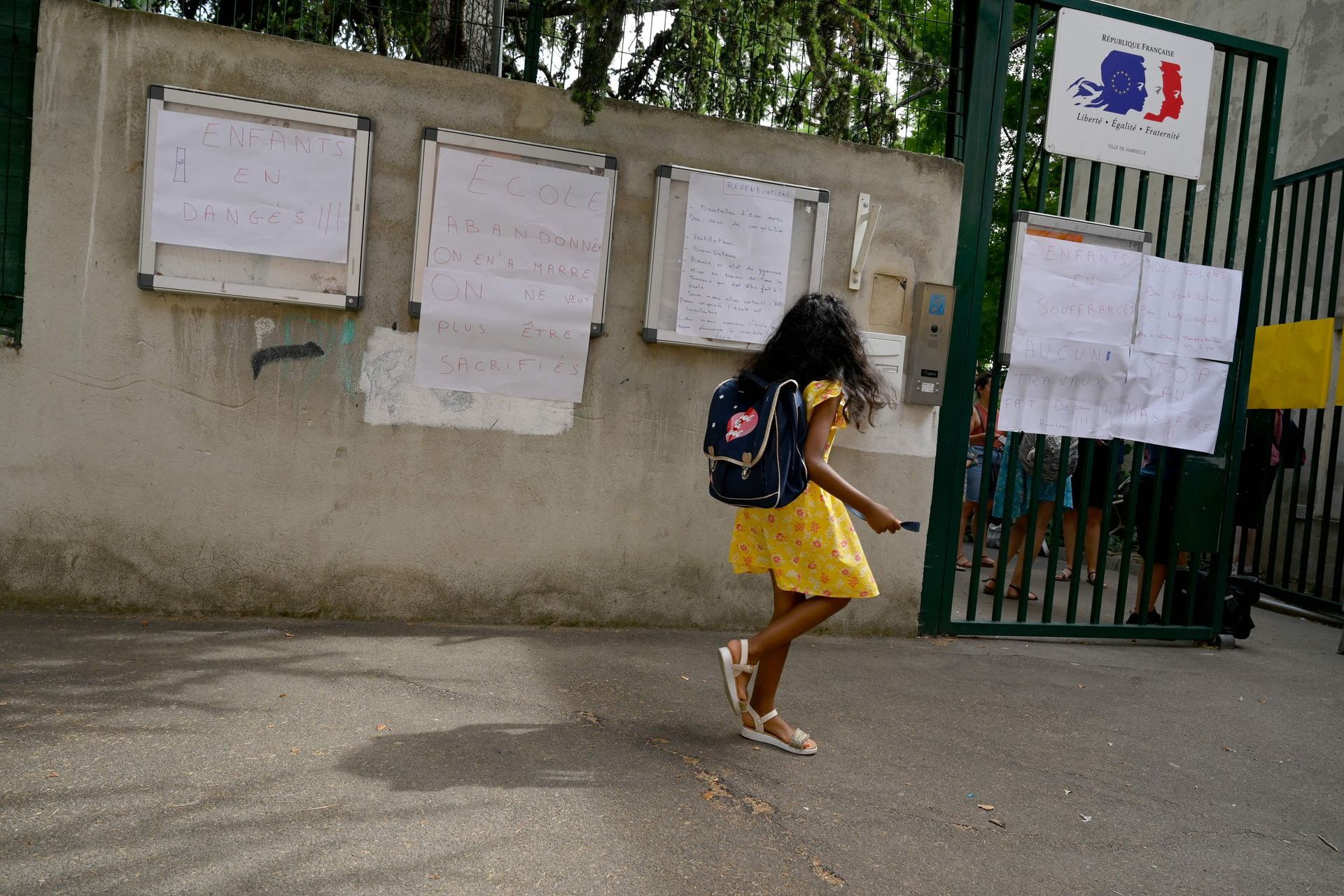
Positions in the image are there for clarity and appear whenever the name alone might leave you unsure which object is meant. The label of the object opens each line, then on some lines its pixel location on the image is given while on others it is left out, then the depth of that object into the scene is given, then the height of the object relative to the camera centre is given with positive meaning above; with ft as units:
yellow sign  22.40 +1.91
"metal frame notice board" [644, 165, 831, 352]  17.54 +2.23
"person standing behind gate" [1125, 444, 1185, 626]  20.75 -1.41
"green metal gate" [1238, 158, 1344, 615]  24.85 -0.55
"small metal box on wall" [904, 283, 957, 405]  18.83 +1.36
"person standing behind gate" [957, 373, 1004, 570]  26.86 -0.76
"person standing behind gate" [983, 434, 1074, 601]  24.91 -1.85
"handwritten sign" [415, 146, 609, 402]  16.72 +1.68
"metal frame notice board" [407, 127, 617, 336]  16.52 +3.60
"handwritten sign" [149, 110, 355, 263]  15.55 +2.54
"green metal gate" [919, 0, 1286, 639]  19.25 +0.06
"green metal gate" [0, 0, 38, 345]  15.10 +2.80
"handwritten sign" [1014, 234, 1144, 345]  19.36 +2.62
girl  12.50 -1.50
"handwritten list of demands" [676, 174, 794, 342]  17.74 +2.41
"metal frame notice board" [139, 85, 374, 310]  15.51 +1.46
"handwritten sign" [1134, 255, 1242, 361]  20.13 +2.56
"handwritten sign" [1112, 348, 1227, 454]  20.15 +0.78
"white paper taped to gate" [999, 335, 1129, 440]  19.49 +0.84
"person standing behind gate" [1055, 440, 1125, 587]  24.50 -1.67
